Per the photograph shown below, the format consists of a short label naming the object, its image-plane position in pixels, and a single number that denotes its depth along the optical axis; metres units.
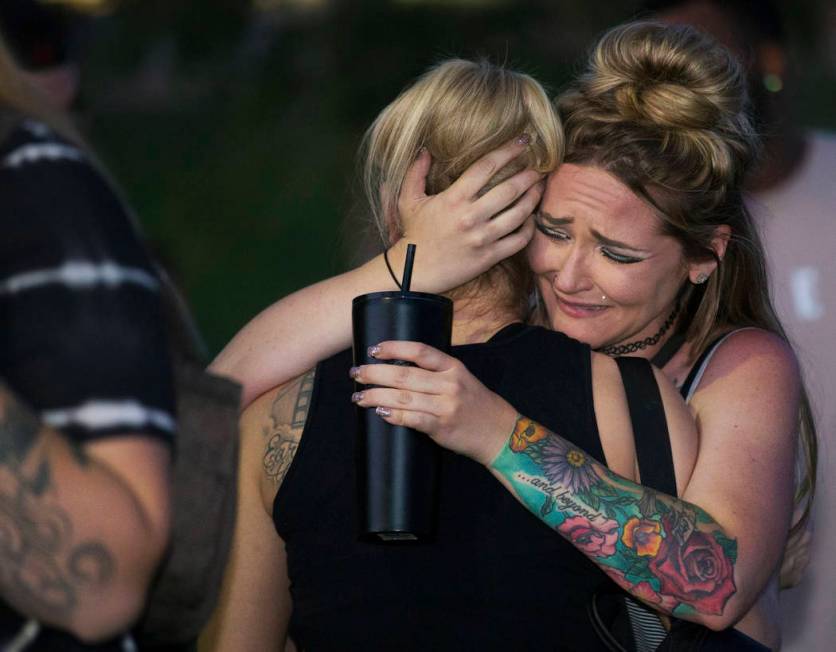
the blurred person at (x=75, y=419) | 5.18
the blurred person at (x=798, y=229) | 6.42
